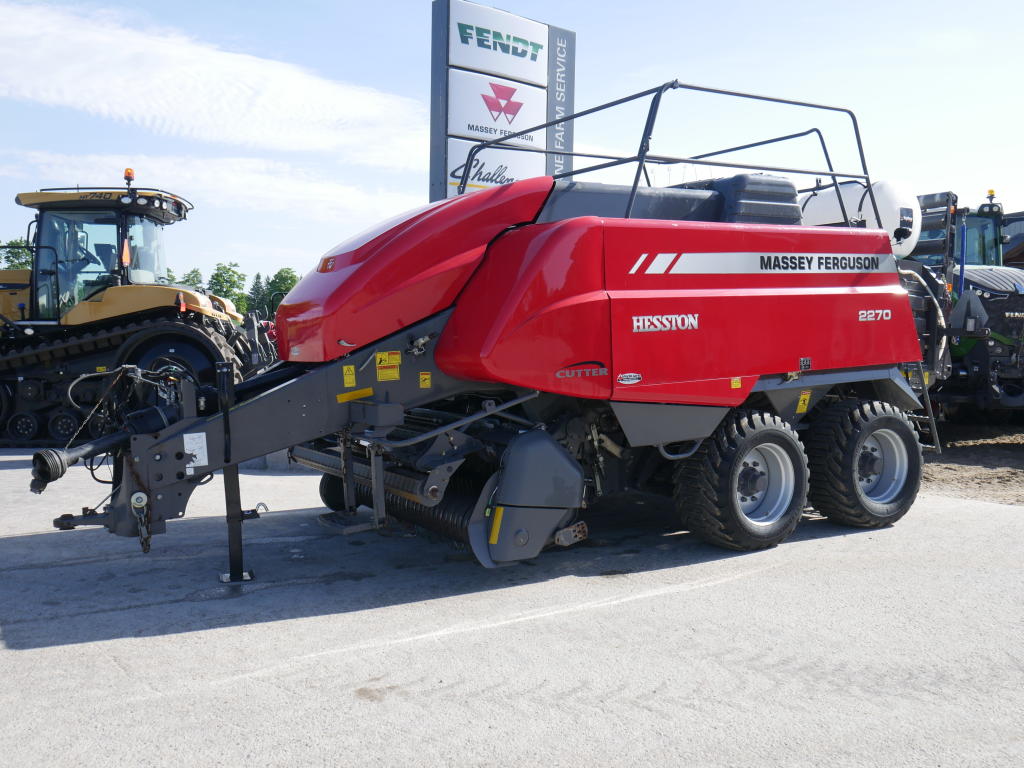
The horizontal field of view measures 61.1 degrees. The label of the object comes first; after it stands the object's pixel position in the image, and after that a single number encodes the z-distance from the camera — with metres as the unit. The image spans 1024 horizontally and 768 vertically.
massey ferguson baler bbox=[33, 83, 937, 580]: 4.69
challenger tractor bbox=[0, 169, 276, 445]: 11.30
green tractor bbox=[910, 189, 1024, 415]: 9.73
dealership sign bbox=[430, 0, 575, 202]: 11.33
